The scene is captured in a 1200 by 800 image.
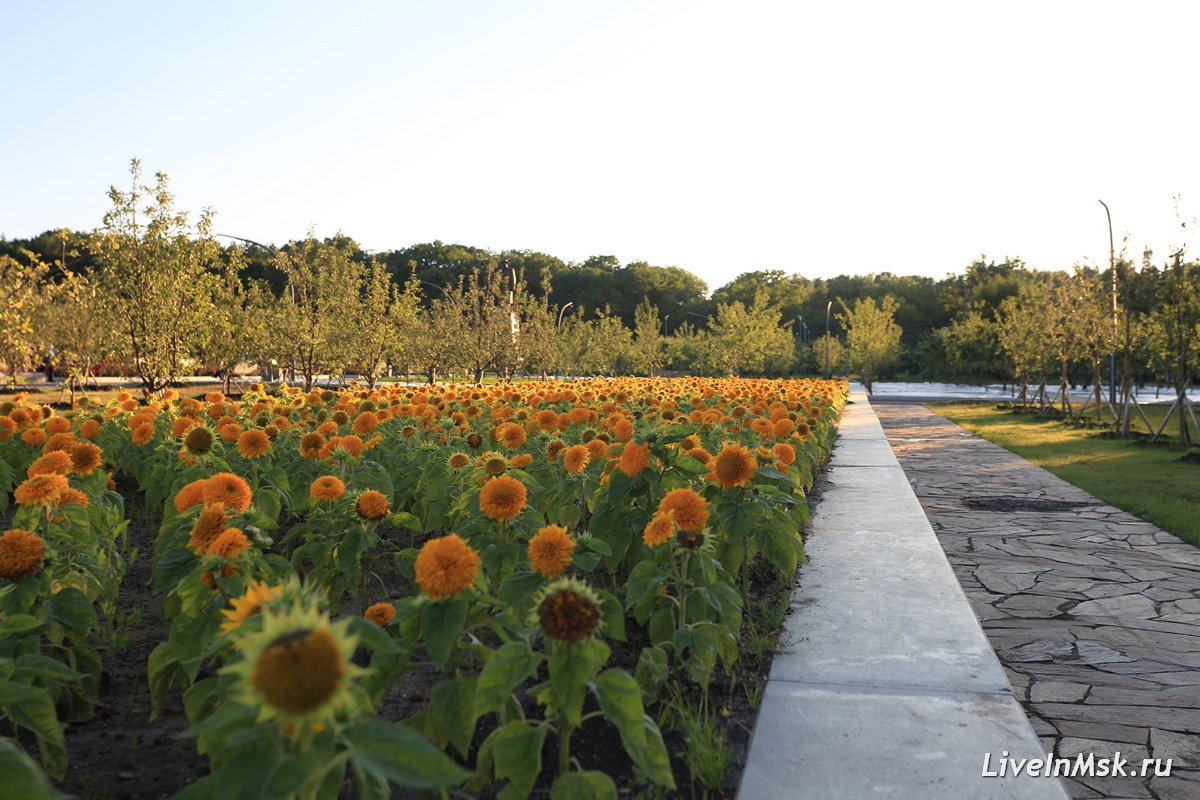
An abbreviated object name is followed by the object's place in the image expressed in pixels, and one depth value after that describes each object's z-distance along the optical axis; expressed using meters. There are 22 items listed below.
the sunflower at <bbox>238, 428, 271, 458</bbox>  3.75
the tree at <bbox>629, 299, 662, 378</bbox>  34.41
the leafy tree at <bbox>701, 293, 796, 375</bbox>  31.00
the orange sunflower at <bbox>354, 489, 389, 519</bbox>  2.80
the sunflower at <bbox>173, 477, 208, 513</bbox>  2.62
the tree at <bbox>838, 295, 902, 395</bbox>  38.84
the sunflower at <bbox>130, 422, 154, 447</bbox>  4.48
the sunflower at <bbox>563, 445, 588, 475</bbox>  3.86
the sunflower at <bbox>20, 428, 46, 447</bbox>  4.17
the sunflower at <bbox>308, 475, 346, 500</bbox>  2.95
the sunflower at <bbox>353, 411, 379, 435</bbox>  4.91
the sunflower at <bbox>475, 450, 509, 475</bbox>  3.63
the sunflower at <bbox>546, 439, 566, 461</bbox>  4.31
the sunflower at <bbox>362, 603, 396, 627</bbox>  2.51
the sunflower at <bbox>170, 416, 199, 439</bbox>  4.52
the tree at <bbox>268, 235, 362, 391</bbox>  15.78
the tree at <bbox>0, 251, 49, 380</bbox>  12.63
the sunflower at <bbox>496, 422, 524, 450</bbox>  4.41
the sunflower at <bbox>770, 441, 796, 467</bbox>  4.21
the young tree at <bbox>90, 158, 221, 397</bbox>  11.45
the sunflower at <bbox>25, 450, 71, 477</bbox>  3.07
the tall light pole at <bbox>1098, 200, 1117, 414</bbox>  16.95
